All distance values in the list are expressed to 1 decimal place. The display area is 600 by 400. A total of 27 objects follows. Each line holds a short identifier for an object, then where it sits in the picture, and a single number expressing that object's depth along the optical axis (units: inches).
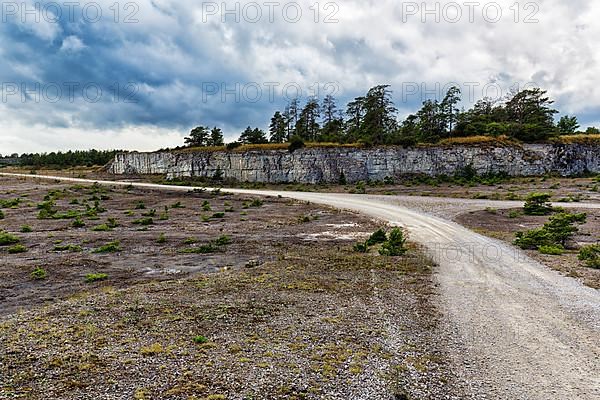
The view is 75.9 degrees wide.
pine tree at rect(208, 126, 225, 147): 3319.4
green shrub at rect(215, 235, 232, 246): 764.2
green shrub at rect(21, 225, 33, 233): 920.5
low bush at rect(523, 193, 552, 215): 1171.3
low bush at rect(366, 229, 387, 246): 767.6
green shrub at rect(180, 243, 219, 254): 695.3
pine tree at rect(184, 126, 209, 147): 3279.8
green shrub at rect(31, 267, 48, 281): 509.4
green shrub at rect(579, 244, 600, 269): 564.6
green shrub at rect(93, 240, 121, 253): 694.8
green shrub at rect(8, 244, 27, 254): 689.0
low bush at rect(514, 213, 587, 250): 714.8
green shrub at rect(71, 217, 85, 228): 1012.5
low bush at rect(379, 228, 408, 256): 665.0
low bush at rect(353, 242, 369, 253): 695.7
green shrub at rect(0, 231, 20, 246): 762.2
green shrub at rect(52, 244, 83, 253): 701.9
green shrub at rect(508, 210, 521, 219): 1164.0
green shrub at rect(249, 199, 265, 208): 1547.5
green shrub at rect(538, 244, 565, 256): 659.4
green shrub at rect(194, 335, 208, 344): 306.0
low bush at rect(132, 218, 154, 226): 1072.6
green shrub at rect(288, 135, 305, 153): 2539.4
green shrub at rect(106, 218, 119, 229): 1035.7
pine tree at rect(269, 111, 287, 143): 3316.9
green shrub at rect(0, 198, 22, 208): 1476.4
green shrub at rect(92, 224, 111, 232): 956.2
